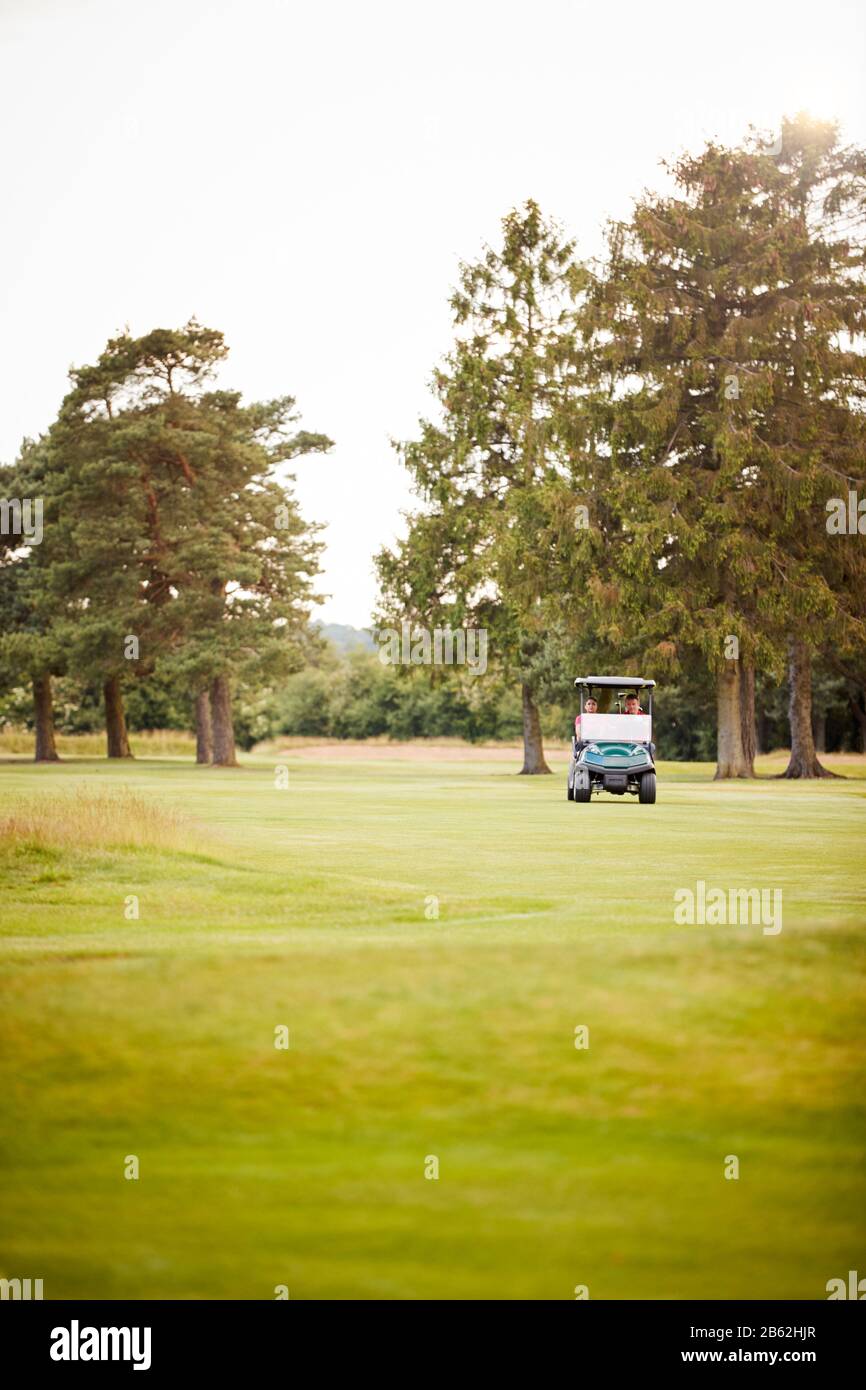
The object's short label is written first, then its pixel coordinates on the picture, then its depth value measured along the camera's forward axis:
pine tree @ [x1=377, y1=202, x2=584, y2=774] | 51.19
